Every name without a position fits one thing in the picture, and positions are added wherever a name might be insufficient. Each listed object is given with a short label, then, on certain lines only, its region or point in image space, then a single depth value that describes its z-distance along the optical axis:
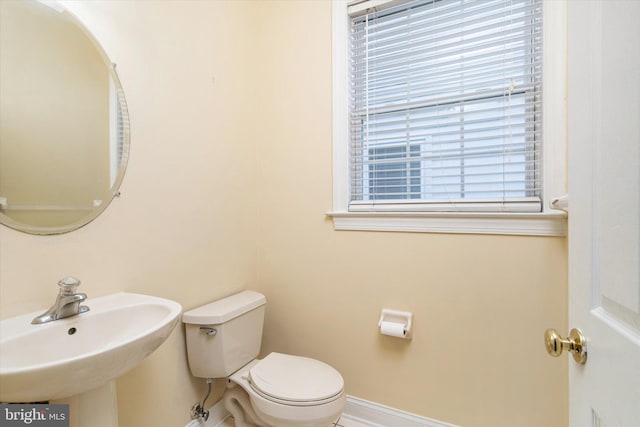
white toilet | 1.24
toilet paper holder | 1.49
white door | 0.42
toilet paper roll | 1.48
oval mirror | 0.92
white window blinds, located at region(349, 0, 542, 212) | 1.36
